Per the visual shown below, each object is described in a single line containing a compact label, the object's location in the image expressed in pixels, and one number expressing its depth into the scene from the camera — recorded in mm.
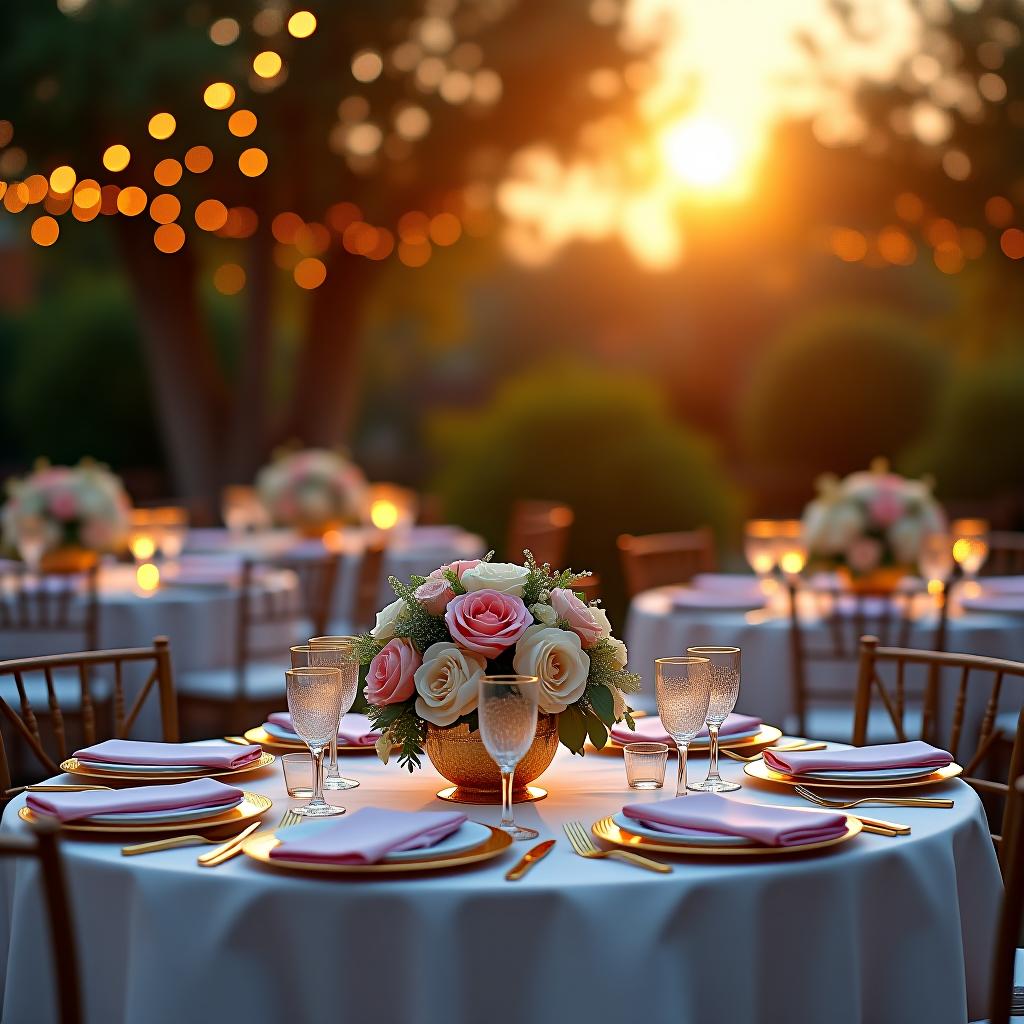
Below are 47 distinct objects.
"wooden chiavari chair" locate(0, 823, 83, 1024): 1733
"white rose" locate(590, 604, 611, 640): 2461
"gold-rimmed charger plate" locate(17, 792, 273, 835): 2230
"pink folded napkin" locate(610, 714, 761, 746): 2875
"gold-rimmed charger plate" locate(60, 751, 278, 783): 2578
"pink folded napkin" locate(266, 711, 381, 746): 2906
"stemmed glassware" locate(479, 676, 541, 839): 2094
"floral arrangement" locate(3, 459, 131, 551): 5965
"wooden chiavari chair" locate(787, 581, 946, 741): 4695
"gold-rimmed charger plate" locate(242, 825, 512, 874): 2018
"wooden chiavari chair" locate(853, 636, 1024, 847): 2852
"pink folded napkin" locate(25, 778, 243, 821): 2266
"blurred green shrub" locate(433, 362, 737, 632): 10414
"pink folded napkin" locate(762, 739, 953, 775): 2574
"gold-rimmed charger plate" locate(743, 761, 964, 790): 2510
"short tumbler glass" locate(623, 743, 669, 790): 2570
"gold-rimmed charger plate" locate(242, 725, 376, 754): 2885
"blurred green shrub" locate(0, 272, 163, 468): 15898
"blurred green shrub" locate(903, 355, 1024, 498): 13547
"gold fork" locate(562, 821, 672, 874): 2064
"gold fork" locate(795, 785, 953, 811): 2424
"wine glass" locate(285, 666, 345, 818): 2299
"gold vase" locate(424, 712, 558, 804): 2434
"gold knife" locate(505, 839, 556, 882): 2025
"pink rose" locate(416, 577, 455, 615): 2432
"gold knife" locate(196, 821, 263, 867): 2084
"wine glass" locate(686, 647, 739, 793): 2434
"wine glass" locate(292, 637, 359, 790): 2416
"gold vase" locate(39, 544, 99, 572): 6105
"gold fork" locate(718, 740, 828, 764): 2812
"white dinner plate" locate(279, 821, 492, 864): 2051
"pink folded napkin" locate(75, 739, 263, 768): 2631
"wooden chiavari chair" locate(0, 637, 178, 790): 2973
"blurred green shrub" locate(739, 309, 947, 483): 16000
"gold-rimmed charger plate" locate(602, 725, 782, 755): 2857
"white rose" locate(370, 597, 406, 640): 2457
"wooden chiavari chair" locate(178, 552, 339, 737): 5535
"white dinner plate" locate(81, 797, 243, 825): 2250
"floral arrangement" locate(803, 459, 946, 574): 5207
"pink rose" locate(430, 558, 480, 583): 2502
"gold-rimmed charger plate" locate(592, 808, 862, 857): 2092
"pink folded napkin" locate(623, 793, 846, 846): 2107
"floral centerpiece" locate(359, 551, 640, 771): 2354
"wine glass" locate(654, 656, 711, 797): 2373
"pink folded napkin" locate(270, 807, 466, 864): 2025
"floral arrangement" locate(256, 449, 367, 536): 7891
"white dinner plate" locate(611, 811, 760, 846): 2115
